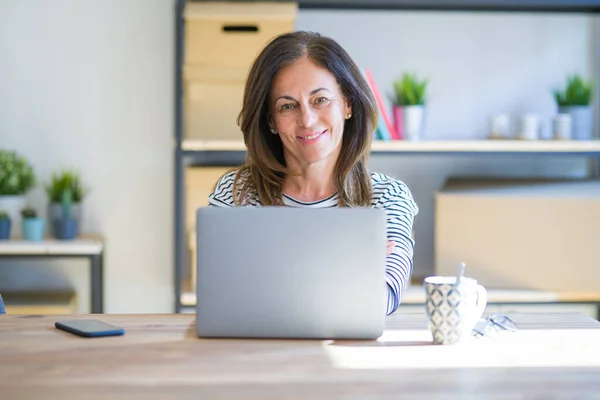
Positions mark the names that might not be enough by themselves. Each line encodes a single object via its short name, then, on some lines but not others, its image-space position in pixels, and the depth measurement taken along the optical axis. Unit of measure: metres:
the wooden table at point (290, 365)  1.24
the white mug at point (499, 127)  3.24
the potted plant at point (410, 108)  3.14
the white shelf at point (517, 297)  3.08
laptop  1.48
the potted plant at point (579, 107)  3.22
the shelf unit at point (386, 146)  3.06
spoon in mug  1.53
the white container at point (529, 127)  3.22
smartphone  1.57
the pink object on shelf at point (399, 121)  3.15
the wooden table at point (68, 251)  3.02
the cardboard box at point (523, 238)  3.09
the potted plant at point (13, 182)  3.16
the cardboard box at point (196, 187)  3.10
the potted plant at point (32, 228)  3.09
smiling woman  2.08
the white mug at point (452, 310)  1.53
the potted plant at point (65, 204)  3.11
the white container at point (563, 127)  3.20
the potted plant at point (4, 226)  3.10
